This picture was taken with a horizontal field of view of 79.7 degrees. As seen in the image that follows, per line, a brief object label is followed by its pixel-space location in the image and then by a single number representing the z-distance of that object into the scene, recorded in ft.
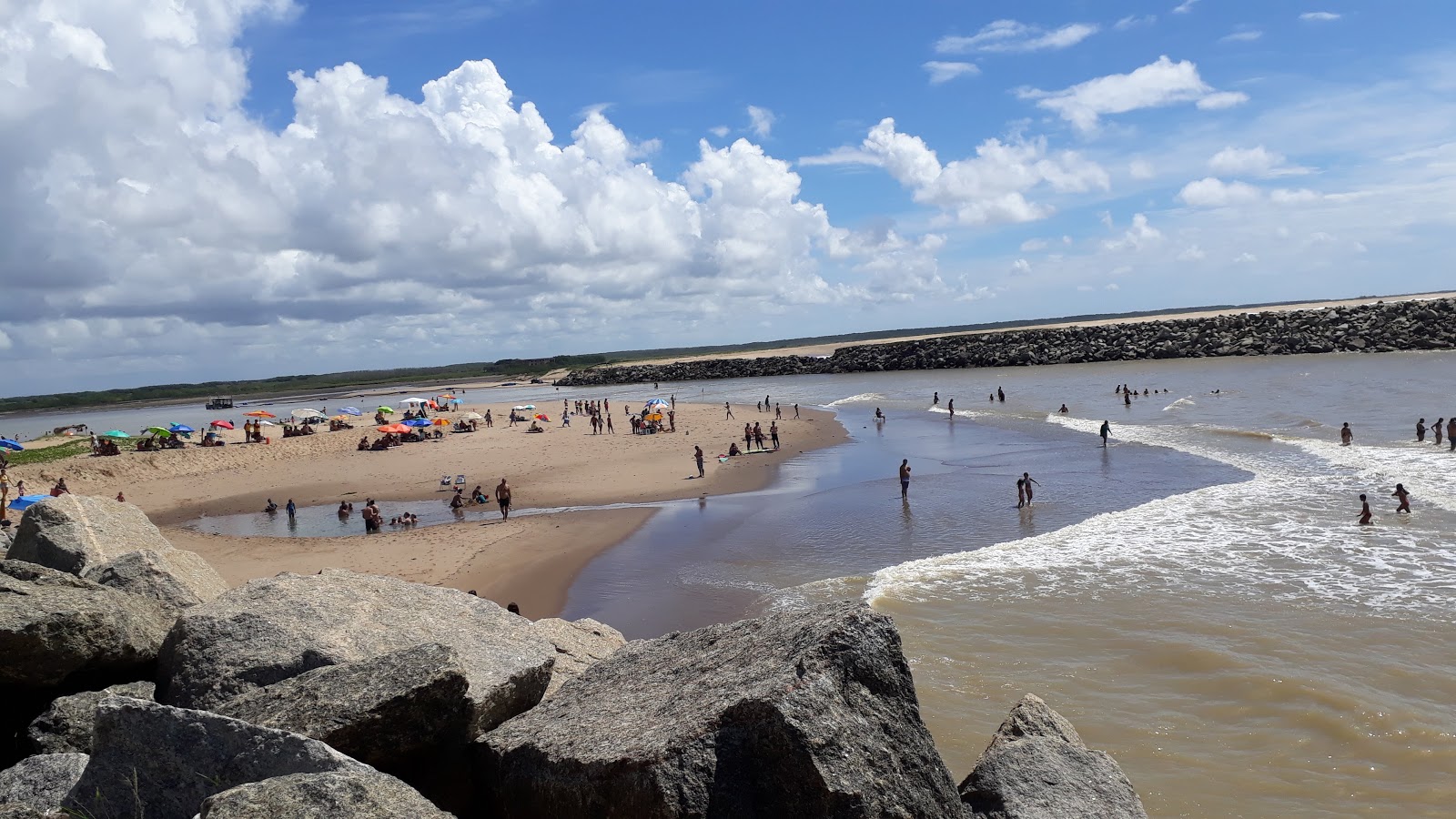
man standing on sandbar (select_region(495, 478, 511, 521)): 84.74
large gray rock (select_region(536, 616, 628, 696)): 25.66
